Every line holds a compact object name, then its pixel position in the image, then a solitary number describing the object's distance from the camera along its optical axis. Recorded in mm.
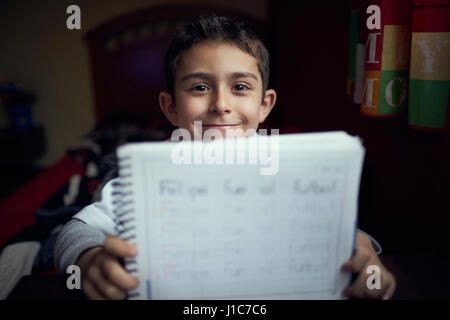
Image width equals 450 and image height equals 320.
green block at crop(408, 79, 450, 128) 677
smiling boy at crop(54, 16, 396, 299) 409
